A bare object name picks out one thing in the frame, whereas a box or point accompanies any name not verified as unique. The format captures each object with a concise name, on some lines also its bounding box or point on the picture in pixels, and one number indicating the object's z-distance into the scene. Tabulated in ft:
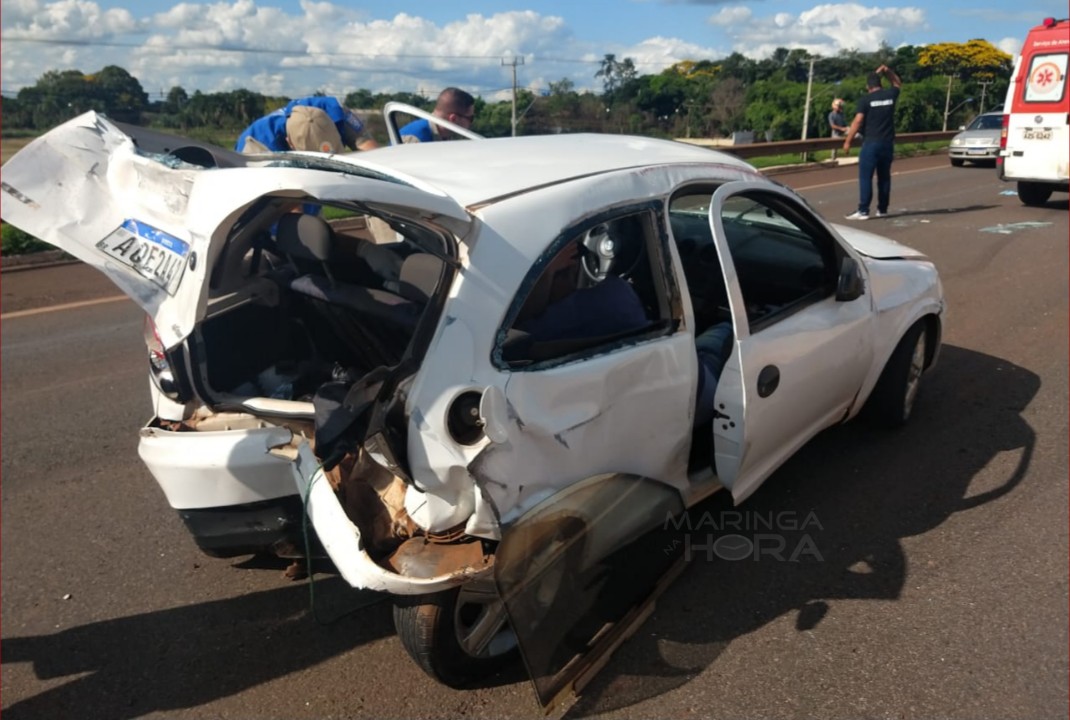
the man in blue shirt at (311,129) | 17.07
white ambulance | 39.42
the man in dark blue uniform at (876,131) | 36.09
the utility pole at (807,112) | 163.82
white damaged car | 7.50
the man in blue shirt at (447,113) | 18.43
